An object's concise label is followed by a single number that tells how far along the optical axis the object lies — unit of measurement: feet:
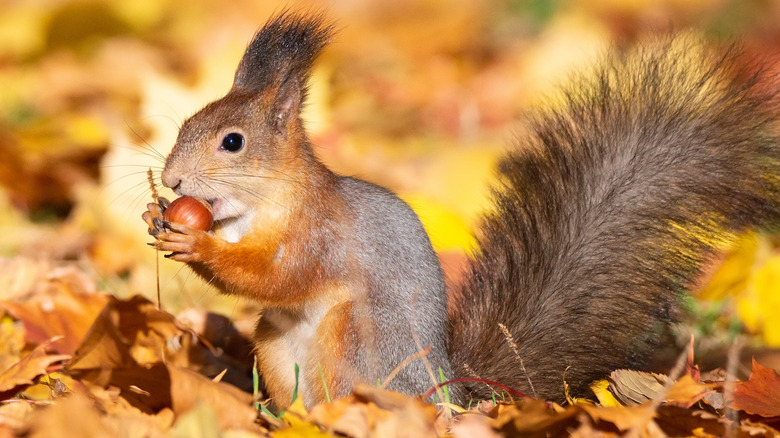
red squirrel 10.68
